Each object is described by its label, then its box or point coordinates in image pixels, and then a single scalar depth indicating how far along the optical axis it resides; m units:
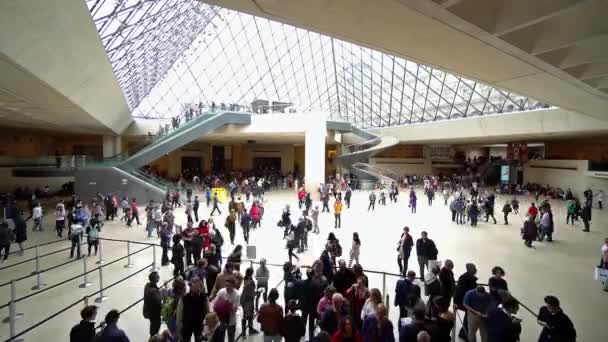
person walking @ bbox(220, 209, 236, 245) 10.62
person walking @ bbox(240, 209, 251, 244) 11.19
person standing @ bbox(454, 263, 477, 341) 5.23
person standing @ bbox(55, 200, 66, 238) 12.34
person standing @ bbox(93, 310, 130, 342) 3.64
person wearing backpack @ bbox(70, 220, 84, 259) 9.49
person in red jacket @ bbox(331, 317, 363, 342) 3.68
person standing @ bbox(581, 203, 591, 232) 13.20
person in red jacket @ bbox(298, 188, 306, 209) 18.23
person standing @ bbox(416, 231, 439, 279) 7.45
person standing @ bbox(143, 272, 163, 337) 4.86
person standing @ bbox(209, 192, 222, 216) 16.18
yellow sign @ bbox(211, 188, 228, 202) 20.32
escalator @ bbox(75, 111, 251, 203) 20.08
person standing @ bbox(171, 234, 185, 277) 7.53
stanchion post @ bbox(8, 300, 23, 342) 4.94
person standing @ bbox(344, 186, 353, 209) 17.98
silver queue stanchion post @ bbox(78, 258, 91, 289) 7.50
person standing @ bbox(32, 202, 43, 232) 13.52
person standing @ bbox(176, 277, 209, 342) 4.54
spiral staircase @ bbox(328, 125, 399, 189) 29.58
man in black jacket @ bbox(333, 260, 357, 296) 5.41
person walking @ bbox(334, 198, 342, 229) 13.20
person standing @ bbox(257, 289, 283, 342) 4.41
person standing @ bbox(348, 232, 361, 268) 8.13
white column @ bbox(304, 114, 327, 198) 23.67
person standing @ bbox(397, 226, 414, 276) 7.94
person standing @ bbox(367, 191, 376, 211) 17.75
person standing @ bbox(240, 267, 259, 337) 5.22
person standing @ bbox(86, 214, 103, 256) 9.62
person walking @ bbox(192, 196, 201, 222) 14.60
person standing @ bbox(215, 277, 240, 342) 4.77
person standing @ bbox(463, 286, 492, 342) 4.56
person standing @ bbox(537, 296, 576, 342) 3.88
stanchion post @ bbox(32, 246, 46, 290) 7.48
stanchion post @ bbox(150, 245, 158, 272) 8.30
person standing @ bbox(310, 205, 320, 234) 12.50
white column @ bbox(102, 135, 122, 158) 31.75
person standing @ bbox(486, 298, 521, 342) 3.99
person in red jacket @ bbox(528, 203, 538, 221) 11.29
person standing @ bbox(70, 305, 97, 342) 3.76
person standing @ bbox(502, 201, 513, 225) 14.43
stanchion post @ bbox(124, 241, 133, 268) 8.84
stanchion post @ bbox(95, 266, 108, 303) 6.77
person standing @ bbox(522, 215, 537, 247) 10.95
